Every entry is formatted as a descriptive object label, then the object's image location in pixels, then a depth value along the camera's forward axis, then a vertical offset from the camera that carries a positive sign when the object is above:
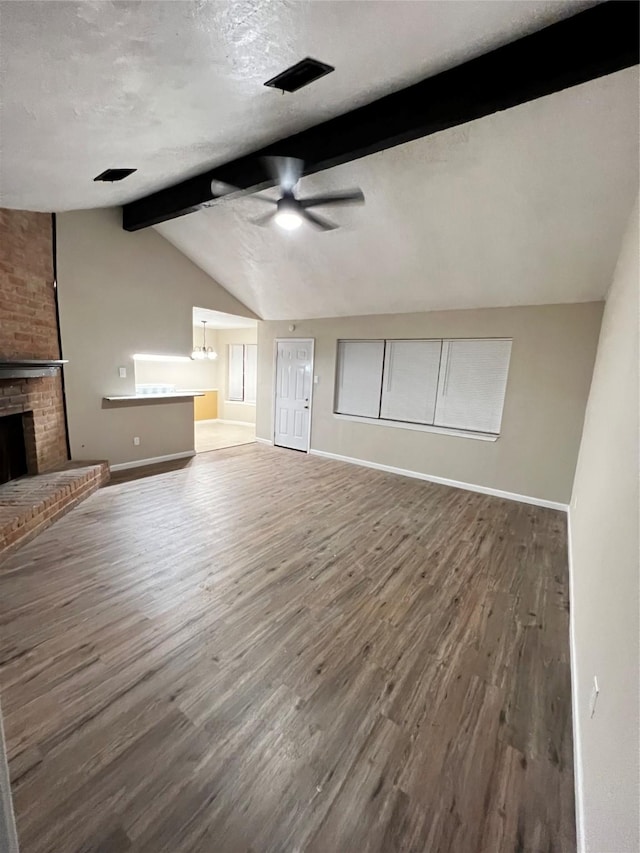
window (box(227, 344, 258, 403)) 8.70 -0.30
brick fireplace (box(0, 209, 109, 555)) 3.33 -0.42
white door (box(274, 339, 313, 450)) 6.35 -0.55
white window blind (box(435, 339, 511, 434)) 4.51 -0.16
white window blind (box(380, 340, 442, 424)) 5.06 -0.18
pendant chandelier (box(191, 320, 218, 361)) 7.34 +0.10
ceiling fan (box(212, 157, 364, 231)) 2.73 +1.33
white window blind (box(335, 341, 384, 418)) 5.60 -0.19
